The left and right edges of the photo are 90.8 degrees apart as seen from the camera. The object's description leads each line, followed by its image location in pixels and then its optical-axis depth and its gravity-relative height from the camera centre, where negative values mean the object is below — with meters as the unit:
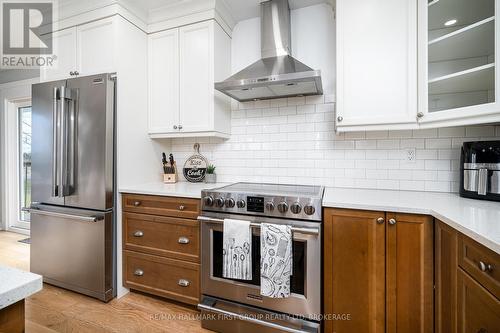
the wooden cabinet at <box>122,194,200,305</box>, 1.92 -0.67
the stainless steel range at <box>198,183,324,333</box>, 1.55 -0.69
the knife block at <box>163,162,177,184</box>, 2.51 -0.14
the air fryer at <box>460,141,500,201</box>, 1.45 -0.04
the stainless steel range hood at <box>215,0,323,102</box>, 1.81 +0.70
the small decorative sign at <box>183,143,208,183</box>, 2.55 -0.03
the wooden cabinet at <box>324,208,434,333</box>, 1.38 -0.63
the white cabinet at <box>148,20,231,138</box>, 2.24 +0.79
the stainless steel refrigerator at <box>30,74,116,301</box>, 2.05 -0.16
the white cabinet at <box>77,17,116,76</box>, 2.12 +1.04
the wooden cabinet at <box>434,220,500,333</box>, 0.91 -0.52
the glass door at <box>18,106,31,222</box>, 3.78 +0.11
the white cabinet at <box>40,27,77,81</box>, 2.30 +1.04
